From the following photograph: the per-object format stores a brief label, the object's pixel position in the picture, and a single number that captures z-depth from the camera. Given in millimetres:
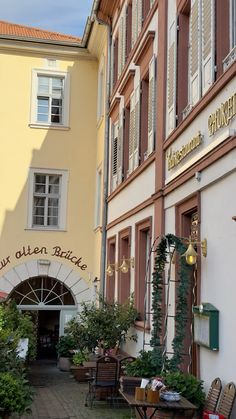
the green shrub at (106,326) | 12672
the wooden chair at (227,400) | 6500
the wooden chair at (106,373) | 11055
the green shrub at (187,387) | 7426
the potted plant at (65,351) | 17750
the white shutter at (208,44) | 7887
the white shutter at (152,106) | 11547
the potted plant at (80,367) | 15008
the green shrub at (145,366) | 8695
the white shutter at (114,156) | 16312
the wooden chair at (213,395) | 6961
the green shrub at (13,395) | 7270
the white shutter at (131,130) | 13831
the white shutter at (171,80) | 9938
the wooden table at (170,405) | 6781
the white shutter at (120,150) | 15232
